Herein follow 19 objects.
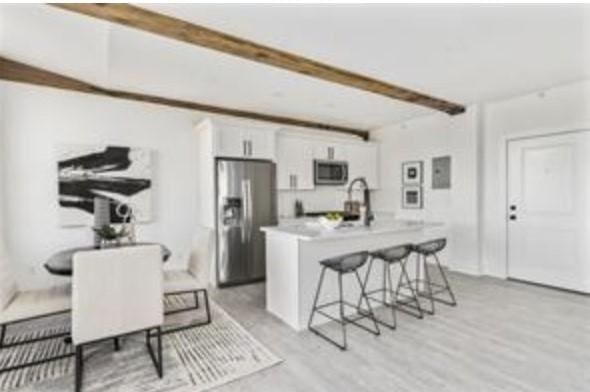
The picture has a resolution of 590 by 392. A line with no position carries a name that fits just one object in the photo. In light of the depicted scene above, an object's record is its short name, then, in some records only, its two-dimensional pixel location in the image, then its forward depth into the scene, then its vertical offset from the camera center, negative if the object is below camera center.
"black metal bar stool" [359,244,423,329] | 3.16 -1.09
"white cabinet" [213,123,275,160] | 4.45 +0.73
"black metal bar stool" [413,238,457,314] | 3.46 -1.10
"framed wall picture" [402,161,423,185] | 5.83 +0.35
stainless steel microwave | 5.71 +0.37
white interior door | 3.99 -0.25
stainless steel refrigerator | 4.42 -0.31
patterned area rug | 2.18 -1.26
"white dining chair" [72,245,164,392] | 2.04 -0.66
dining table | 2.38 -0.54
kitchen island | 3.03 -0.66
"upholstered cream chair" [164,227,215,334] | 3.04 -0.83
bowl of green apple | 3.29 -0.30
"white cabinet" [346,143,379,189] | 6.16 +0.59
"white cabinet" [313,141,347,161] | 5.71 +0.75
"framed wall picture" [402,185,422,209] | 5.83 -0.09
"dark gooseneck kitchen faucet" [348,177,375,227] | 3.66 -0.29
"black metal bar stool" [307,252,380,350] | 2.77 -1.01
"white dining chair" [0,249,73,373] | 2.32 -0.82
